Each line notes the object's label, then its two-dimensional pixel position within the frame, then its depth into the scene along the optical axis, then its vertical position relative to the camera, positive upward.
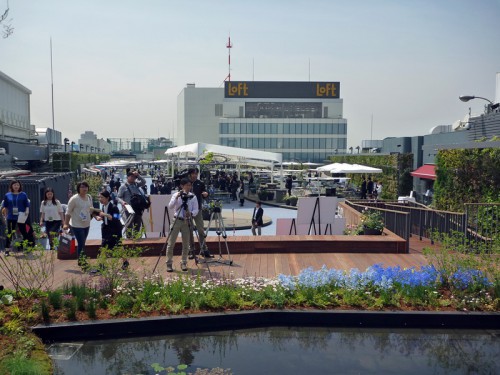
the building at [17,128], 29.75 +3.56
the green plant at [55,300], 6.38 -1.74
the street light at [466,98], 15.05 +2.18
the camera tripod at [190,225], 8.06 -1.01
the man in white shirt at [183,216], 8.12 -0.82
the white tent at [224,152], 24.14 +0.79
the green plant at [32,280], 6.58 -1.74
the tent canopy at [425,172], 24.30 -0.22
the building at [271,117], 81.06 +9.08
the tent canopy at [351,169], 25.82 -0.08
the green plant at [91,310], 6.16 -1.82
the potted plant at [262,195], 27.59 -1.58
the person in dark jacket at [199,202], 8.83 -0.70
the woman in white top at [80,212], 8.40 -0.79
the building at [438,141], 17.49 +1.48
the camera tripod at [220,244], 8.94 -1.41
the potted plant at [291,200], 25.52 -1.72
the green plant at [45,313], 6.07 -1.83
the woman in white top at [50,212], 11.05 -1.05
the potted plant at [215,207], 9.48 -0.79
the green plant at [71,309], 6.11 -1.80
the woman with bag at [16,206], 10.15 -0.85
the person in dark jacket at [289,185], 28.53 -1.04
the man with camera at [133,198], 9.84 -0.66
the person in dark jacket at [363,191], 26.22 -1.25
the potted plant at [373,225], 10.95 -1.27
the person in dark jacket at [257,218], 14.70 -1.53
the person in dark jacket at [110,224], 8.56 -1.01
